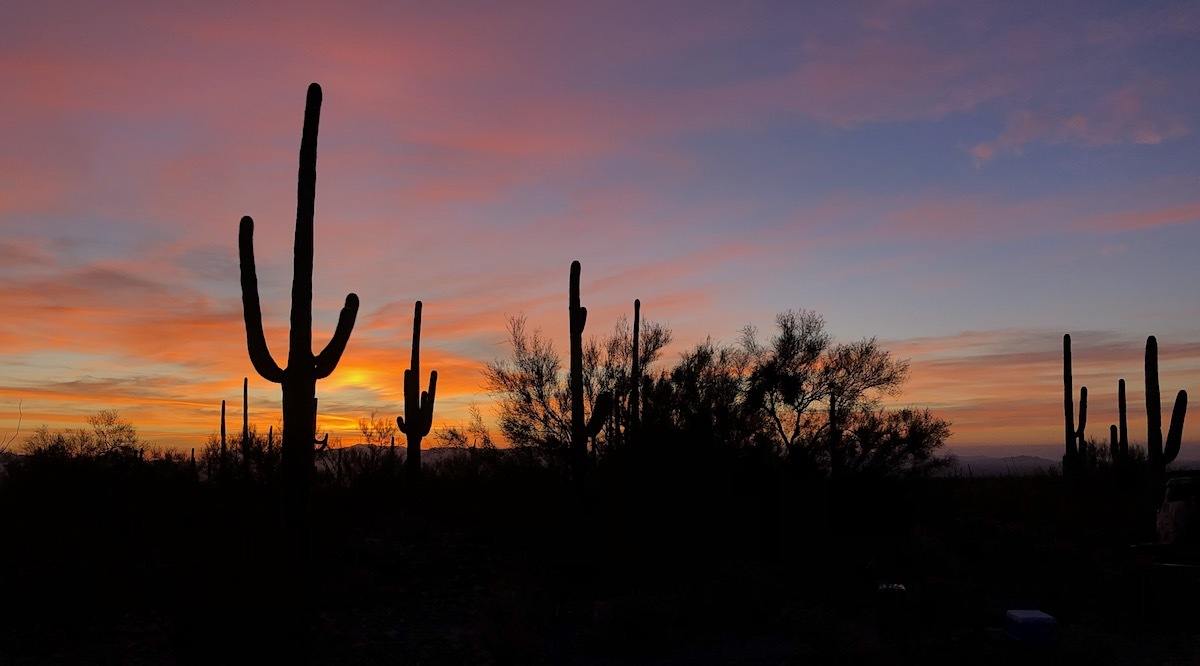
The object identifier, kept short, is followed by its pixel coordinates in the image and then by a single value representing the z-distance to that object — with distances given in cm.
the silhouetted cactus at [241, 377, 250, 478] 4827
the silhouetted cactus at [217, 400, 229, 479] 2091
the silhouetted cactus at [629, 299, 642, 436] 2190
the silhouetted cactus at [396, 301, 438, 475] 2620
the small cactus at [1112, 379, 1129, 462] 3709
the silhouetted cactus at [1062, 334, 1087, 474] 3581
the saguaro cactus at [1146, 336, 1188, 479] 2778
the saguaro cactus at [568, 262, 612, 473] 2186
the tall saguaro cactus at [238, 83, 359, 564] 1428
